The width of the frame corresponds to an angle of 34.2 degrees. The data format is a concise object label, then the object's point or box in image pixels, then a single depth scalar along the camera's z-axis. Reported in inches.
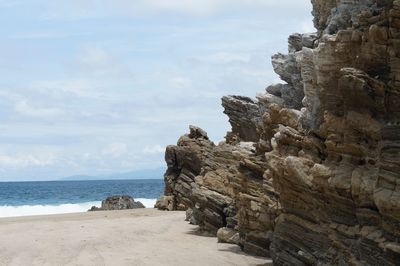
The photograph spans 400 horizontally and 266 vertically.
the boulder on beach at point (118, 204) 1728.6
